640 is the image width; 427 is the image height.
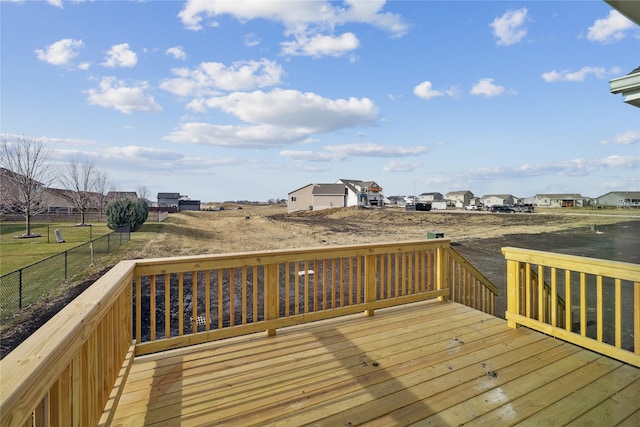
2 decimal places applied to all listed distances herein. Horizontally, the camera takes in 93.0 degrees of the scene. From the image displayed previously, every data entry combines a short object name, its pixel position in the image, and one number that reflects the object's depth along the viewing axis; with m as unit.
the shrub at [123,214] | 18.08
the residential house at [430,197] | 92.79
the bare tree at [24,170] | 16.92
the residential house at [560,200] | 68.75
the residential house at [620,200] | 43.91
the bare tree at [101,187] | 27.35
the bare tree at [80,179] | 24.11
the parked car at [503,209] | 47.26
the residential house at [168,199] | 65.06
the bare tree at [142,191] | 41.68
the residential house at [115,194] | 32.28
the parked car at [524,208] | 48.62
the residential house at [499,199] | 83.72
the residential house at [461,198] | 81.96
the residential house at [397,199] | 85.66
